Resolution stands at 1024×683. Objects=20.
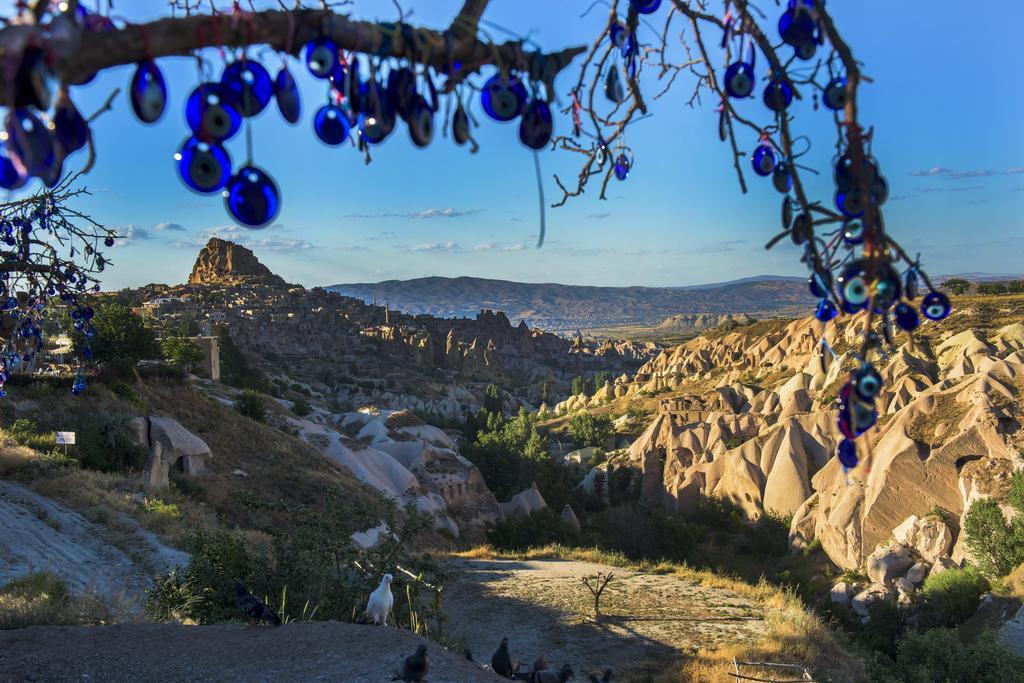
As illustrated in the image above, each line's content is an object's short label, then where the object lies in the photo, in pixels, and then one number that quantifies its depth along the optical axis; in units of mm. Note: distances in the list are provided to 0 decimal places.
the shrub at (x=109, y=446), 19766
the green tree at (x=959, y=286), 61644
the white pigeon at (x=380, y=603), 8672
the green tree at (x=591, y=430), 59094
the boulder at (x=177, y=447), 21797
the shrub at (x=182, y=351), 37969
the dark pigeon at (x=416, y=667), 6895
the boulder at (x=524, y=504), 33344
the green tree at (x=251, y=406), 31453
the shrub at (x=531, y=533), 28438
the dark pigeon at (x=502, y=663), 8742
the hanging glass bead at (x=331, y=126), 2270
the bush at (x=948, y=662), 12219
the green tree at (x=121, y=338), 28016
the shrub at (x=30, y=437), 18078
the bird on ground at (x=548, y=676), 8618
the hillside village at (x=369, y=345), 85250
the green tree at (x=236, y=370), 49625
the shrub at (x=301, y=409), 42469
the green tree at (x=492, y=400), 82769
